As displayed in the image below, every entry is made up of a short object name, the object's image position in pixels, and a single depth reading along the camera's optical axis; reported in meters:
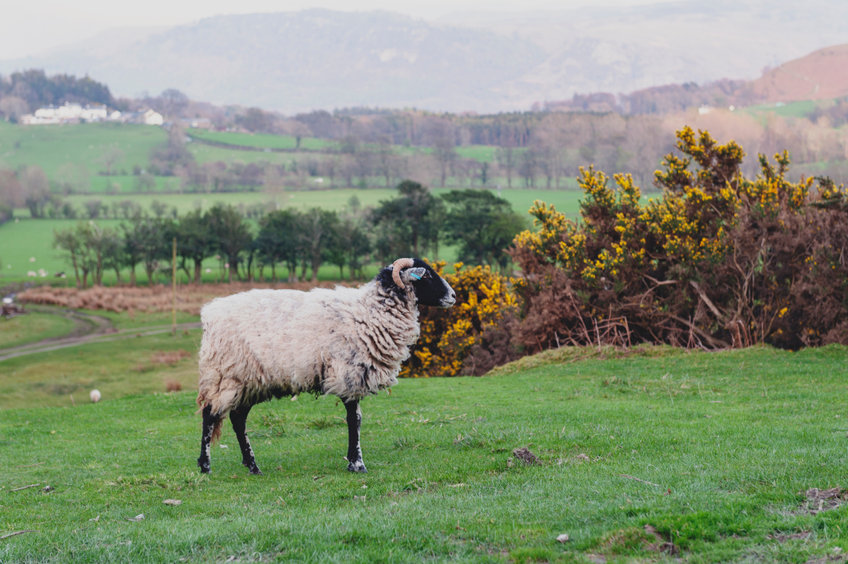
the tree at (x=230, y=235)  99.31
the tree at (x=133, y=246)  98.56
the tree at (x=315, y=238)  99.75
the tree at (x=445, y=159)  181.45
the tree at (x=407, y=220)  98.00
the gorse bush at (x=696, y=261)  21.12
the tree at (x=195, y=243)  97.31
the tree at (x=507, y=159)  176.00
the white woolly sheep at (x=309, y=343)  10.88
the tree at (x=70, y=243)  96.62
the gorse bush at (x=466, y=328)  30.12
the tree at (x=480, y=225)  89.00
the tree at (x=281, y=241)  99.19
